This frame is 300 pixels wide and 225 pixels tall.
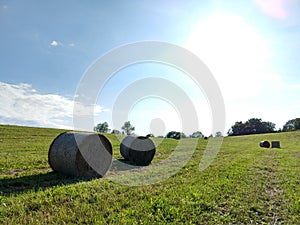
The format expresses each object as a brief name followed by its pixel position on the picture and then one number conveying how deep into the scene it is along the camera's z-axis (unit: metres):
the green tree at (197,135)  58.44
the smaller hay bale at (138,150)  13.77
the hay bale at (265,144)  37.49
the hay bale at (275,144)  35.82
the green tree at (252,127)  108.30
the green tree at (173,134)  67.94
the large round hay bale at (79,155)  8.74
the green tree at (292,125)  99.56
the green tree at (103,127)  110.57
